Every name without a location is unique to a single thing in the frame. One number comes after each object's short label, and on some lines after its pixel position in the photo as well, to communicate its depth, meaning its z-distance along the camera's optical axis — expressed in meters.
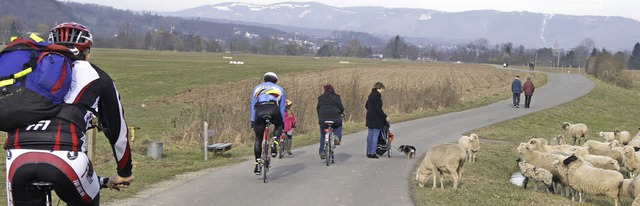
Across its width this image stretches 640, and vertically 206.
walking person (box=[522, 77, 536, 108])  37.03
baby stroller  17.19
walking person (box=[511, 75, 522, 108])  36.81
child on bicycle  17.23
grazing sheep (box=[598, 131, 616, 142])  24.13
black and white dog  17.44
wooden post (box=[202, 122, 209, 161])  15.94
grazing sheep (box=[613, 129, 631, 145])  23.62
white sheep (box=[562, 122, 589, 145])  25.33
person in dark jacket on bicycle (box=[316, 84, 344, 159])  15.97
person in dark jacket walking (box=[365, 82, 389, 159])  16.67
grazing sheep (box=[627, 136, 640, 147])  20.56
